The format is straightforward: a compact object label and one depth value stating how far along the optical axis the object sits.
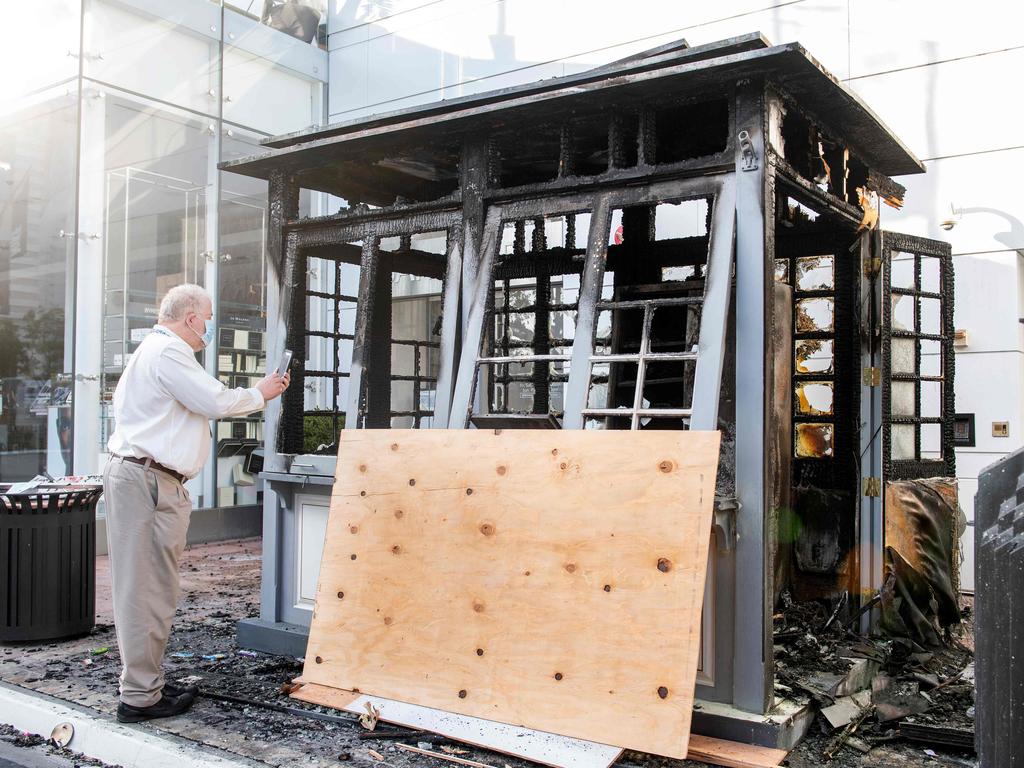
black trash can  6.03
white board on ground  3.73
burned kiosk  4.31
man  4.57
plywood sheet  3.71
